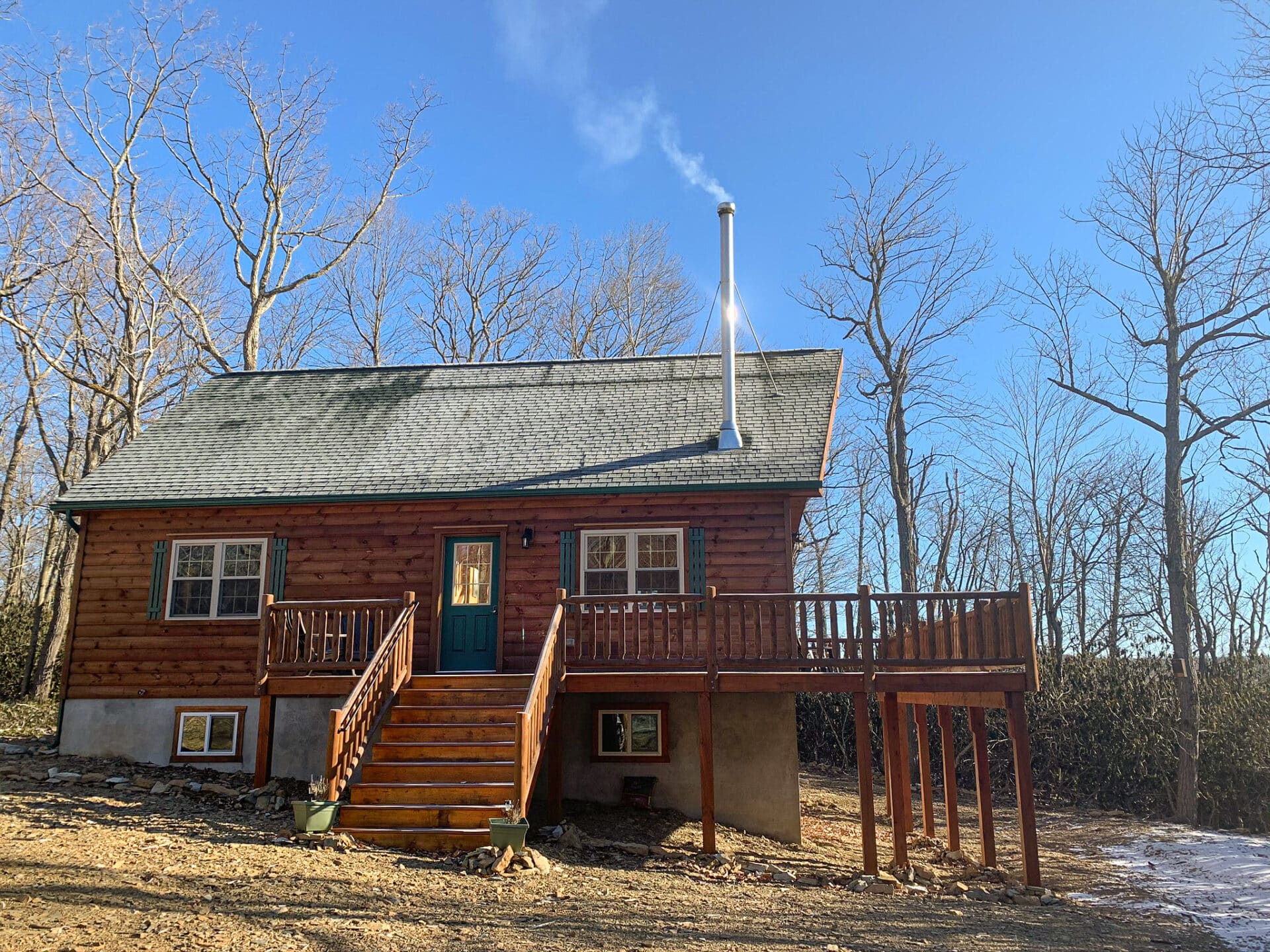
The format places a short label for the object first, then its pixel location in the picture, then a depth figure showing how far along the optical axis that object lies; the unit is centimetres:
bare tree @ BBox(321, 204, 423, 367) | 3222
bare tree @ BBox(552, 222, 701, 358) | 3222
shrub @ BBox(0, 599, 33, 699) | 2091
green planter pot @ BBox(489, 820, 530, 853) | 904
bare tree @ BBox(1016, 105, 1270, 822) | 1633
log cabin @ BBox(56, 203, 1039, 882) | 1115
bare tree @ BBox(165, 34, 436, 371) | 2548
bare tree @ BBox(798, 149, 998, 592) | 2338
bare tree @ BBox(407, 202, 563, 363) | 3262
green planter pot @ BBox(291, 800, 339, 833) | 942
